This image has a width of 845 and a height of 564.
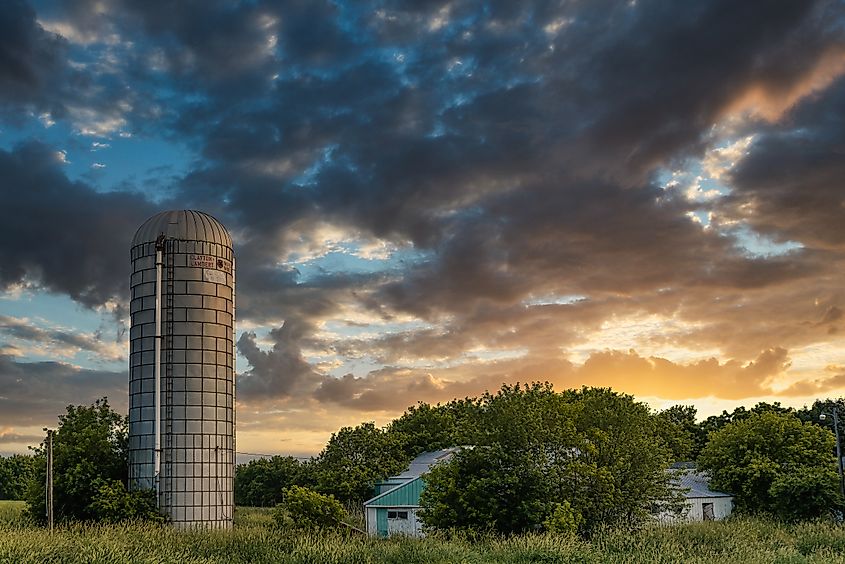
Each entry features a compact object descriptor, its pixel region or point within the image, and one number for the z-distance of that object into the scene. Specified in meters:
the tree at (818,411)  89.69
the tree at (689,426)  86.00
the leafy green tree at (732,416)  89.22
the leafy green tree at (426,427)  72.19
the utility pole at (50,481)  39.02
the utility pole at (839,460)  52.41
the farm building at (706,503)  56.78
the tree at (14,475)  112.75
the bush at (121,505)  41.09
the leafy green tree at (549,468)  38.19
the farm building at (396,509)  50.09
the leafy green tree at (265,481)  85.56
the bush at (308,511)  45.09
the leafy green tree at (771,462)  53.44
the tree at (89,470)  41.66
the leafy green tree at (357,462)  59.84
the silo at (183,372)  42.28
